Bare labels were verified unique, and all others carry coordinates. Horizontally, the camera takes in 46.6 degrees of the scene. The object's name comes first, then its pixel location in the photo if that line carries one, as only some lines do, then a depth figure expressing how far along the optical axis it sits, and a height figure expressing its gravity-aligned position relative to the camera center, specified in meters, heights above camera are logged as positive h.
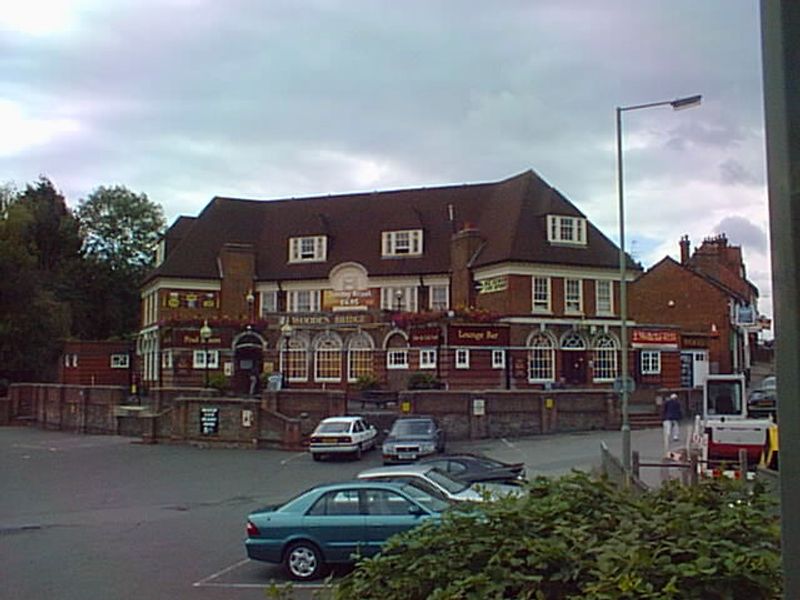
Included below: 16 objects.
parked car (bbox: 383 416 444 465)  31.81 -2.15
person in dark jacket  31.43 -1.37
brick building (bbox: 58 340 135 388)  62.16 +1.22
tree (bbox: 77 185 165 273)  88.50 +14.82
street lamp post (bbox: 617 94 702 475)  25.53 +2.55
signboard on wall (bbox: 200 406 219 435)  40.56 -1.75
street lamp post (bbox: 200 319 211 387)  50.31 +2.52
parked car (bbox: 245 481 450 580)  14.65 -2.30
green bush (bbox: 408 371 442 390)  45.72 -0.18
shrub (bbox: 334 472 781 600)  4.18 -0.85
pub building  49.91 +5.32
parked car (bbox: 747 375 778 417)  37.56 -1.24
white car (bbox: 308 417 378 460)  34.03 -2.15
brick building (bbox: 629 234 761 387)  66.19 +5.37
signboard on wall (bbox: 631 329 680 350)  51.34 +2.09
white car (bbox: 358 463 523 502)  17.39 -1.94
